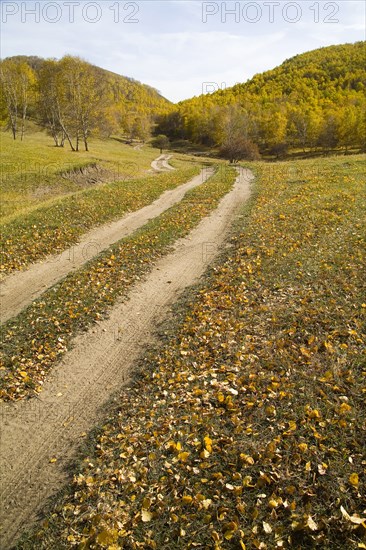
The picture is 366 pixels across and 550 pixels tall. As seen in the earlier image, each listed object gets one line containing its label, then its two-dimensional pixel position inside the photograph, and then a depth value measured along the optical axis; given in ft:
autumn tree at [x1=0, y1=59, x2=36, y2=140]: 193.36
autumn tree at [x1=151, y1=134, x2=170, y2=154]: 366.24
